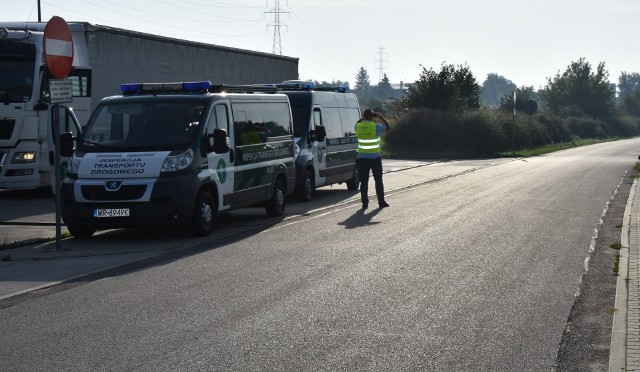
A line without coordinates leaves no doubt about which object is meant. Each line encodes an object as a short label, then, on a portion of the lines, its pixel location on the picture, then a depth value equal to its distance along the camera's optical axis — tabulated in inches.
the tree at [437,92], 2351.1
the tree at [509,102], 3394.7
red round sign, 535.2
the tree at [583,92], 4933.6
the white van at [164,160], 580.1
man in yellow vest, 808.3
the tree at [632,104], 6633.9
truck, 877.2
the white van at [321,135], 854.5
